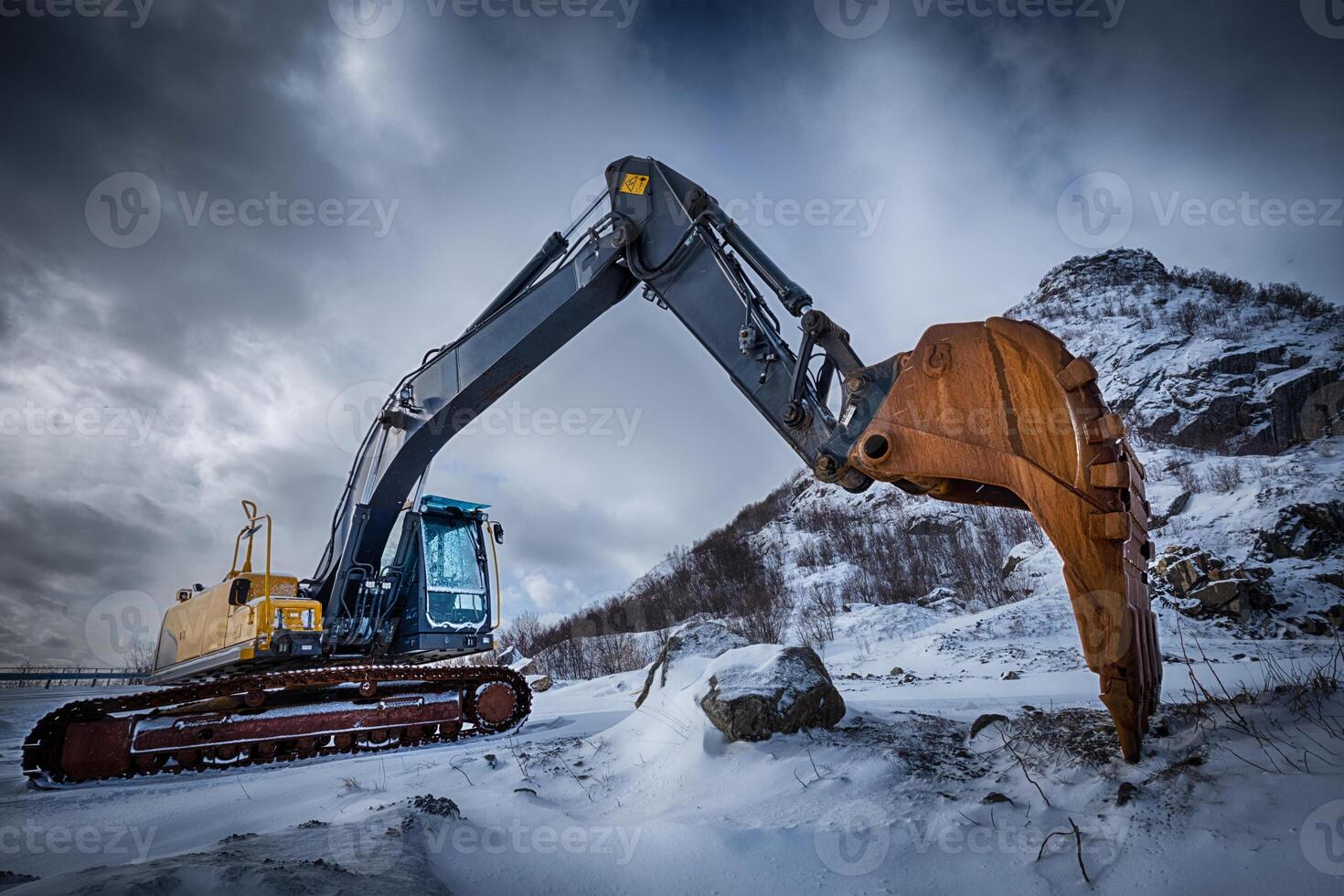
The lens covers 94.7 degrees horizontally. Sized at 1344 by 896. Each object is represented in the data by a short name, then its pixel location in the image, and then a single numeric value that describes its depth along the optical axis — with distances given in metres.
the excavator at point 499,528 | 2.35
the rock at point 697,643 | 6.16
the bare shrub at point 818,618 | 13.89
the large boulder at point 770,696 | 3.71
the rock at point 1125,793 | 2.21
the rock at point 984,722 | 3.57
